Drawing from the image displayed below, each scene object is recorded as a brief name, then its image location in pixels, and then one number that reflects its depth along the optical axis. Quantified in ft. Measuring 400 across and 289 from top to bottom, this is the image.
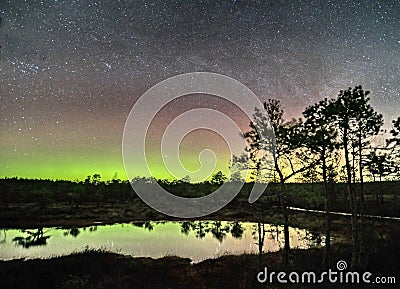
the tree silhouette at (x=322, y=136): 56.85
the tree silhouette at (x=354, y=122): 54.44
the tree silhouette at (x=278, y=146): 64.69
